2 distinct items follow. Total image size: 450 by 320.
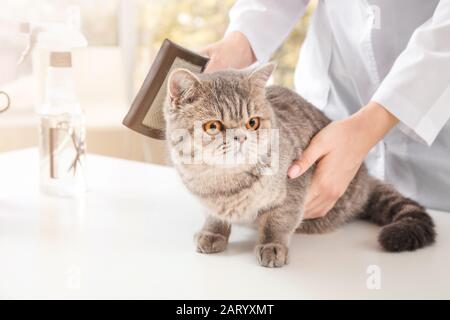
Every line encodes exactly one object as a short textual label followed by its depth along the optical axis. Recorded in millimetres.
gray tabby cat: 1077
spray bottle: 1335
